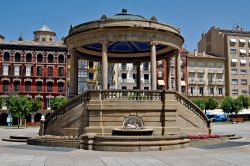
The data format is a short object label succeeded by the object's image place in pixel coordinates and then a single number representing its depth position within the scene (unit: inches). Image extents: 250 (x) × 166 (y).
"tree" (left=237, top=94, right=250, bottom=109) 3730.3
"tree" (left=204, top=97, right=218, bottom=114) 3624.5
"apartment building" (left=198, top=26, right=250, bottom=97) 4173.2
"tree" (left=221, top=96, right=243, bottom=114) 3545.8
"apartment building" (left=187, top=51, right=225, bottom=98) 4046.8
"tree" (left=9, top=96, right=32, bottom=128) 2839.6
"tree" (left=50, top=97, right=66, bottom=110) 3191.7
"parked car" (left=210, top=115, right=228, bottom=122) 3729.1
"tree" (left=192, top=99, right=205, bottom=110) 3481.8
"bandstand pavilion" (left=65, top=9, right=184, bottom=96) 1000.2
